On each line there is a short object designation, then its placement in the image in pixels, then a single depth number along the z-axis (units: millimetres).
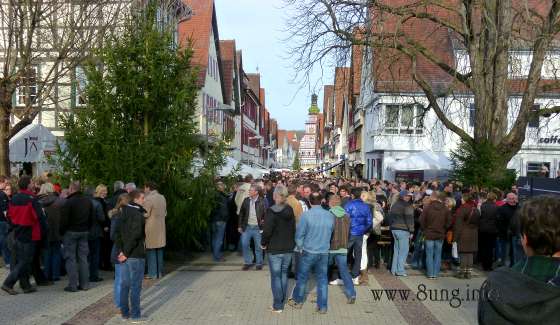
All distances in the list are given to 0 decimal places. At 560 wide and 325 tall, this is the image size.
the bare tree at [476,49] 17078
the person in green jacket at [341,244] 9383
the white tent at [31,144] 19359
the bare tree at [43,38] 15223
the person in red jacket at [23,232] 10070
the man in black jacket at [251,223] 13422
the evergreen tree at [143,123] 13141
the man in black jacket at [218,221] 14625
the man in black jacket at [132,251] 8141
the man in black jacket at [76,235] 10422
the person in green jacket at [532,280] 2535
